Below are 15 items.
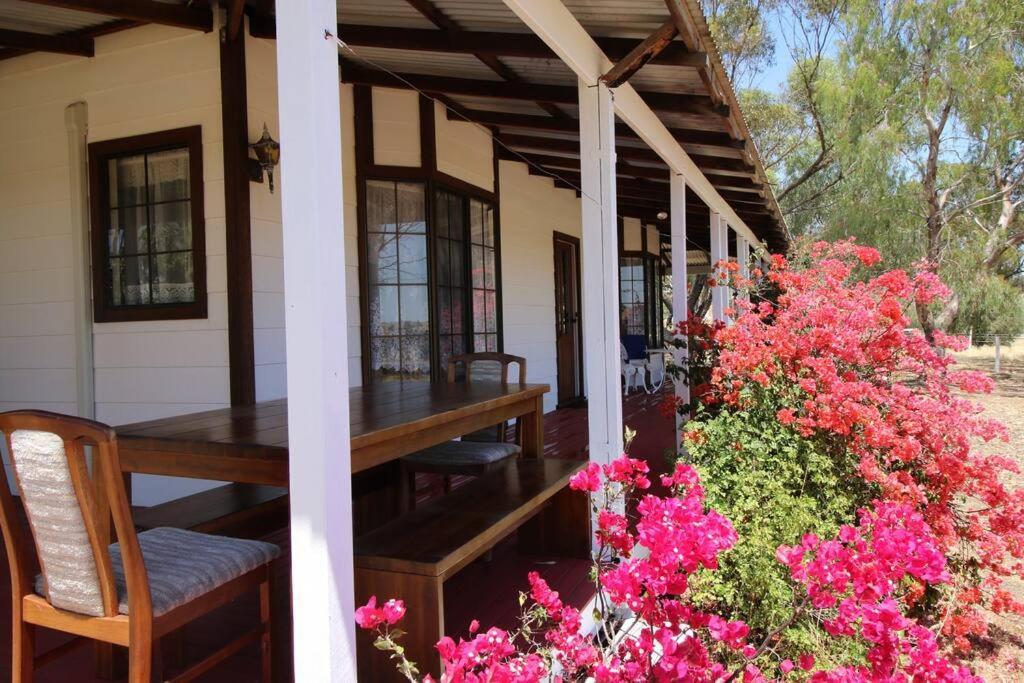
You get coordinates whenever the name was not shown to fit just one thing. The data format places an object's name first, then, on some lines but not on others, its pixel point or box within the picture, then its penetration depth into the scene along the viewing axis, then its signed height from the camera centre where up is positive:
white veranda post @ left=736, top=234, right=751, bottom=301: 9.07 +0.95
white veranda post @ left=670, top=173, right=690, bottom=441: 5.17 +0.44
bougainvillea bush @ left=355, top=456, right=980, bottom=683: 1.22 -0.52
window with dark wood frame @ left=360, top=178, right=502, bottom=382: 4.76 +0.35
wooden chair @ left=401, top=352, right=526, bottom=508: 3.37 -0.64
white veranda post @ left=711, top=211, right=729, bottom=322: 6.67 +0.65
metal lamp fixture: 3.79 +0.97
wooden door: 8.30 +0.01
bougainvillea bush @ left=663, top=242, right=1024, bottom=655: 2.84 -0.58
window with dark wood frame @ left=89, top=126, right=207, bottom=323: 3.83 +0.61
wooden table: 1.94 -0.32
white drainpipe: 4.13 +0.52
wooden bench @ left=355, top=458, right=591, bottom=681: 1.98 -0.67
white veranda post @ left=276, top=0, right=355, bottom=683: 1.42 -0.02
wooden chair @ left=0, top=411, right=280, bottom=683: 1.54 -0.57
